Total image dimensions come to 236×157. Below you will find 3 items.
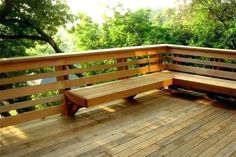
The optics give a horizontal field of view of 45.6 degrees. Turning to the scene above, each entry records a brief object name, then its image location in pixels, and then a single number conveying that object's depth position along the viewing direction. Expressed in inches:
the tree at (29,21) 361.7
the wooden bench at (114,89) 141.6
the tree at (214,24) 312.0
